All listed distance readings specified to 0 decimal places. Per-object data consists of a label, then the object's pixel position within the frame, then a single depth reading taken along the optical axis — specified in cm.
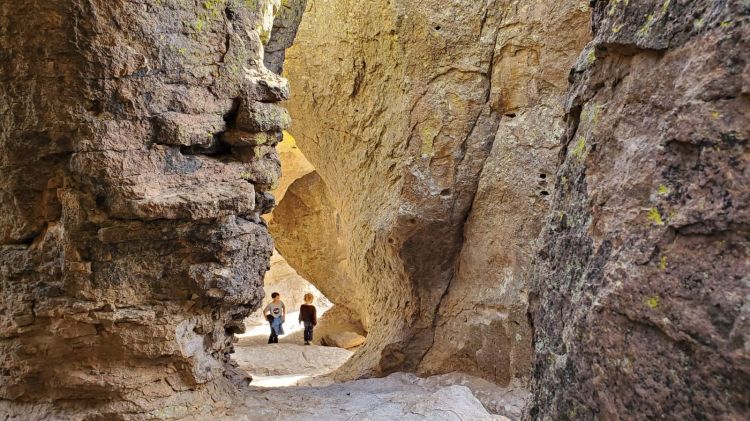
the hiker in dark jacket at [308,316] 1018
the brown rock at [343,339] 1053
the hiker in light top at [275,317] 941
